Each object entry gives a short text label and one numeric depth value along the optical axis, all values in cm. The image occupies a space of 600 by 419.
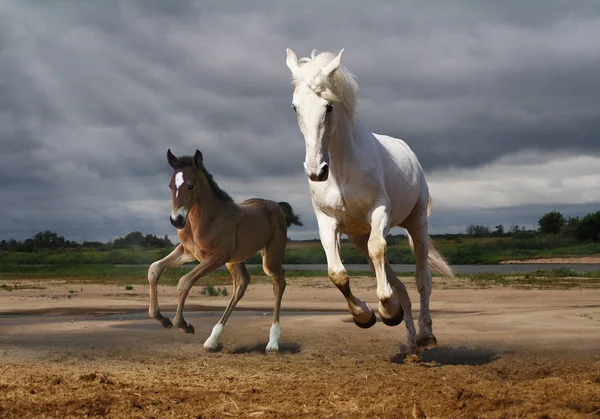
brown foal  1009
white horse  706
